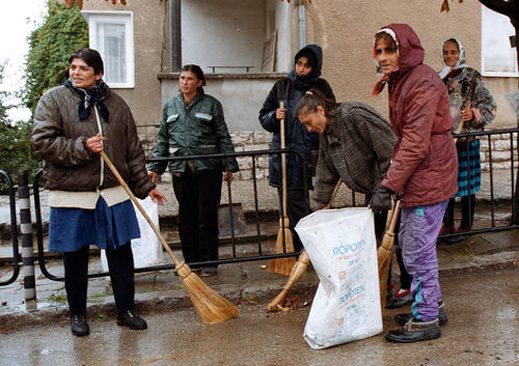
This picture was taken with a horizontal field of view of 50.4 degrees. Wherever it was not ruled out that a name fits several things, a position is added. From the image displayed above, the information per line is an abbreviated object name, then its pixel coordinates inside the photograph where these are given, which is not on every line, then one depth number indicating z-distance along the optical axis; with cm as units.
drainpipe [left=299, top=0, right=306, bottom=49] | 898
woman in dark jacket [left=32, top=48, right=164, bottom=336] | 358
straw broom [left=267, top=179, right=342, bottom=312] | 392
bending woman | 375
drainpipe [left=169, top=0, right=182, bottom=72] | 898
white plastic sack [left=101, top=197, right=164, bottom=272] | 482
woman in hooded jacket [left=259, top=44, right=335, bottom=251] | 483
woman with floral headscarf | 530
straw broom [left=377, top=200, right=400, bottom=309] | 365
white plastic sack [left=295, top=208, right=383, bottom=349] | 328
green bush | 1236
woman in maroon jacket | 322
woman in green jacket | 484
